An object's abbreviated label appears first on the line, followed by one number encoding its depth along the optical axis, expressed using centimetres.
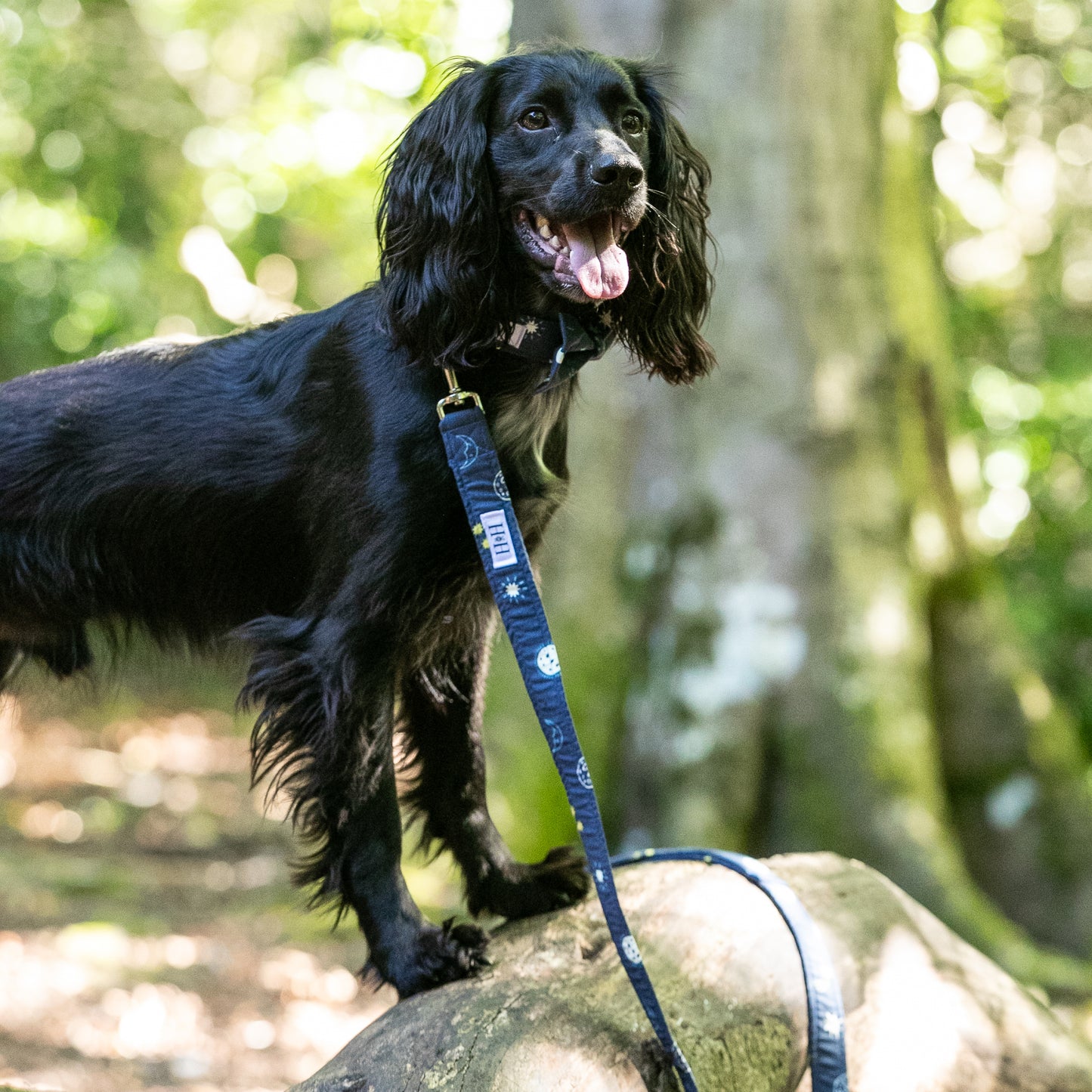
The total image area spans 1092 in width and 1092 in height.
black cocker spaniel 234
